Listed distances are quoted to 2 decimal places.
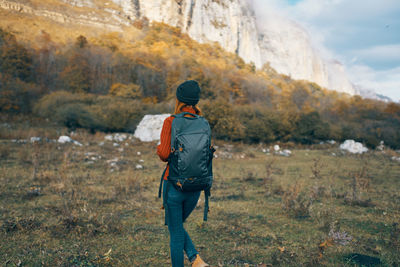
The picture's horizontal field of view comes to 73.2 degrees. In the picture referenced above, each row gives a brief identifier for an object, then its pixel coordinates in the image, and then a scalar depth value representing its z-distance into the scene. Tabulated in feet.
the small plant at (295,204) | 16.61
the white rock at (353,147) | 64.13
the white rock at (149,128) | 60.11
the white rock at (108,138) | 57.45
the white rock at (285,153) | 55.89
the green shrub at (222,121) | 65.36
